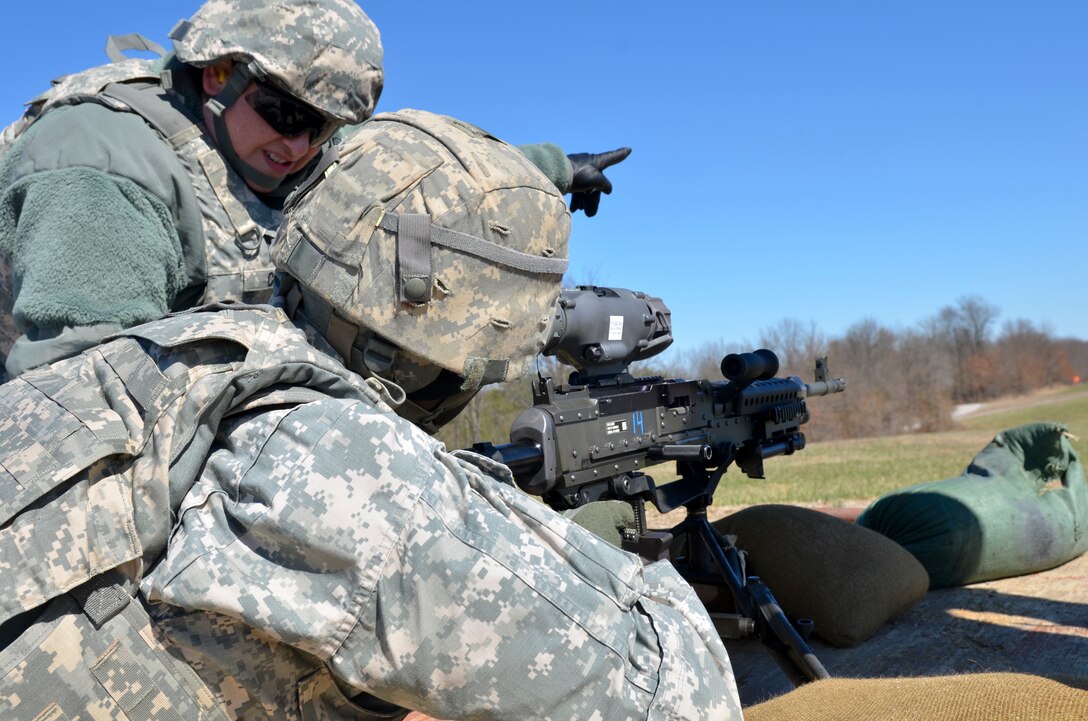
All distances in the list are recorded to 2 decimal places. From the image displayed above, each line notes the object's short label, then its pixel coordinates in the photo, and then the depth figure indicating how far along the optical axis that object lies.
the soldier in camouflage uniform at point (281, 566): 1.35
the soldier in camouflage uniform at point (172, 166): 2.42
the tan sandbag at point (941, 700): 1.76
